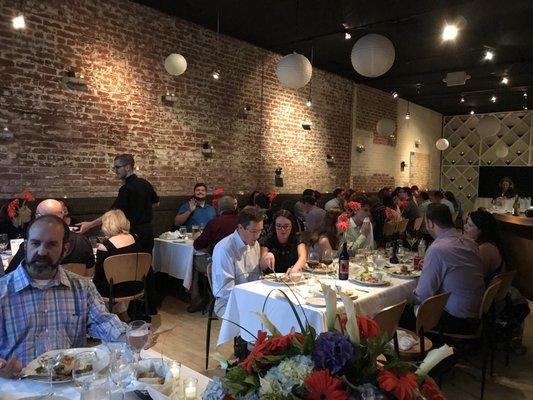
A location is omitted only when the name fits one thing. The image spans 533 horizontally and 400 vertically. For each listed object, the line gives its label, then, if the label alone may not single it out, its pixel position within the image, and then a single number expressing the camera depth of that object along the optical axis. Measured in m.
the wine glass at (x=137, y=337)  1.55
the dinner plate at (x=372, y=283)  3.39
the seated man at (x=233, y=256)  3.43
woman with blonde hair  4.10
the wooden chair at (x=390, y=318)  2.47
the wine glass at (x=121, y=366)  1.39
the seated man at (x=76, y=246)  3.78
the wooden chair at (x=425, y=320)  2.84
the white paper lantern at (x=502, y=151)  13.28
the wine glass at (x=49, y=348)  1.54
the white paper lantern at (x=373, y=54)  4.39
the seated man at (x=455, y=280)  3.31
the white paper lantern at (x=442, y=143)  13.05
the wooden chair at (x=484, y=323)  3.28
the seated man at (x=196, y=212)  6.47
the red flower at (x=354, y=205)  4.62
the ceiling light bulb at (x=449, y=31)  4.94
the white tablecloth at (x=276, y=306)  2.86
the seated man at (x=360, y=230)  4.46
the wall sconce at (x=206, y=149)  7.13
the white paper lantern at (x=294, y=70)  5.32
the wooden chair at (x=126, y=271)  4.00
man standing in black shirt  5.12
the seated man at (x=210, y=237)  4.82
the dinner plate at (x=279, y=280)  3.29
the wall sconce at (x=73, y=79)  5.36
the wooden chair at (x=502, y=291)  3.48
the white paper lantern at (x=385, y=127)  9.93
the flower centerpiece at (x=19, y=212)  4.53
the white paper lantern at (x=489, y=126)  10.86
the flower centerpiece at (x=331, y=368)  0.93
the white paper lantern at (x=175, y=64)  5.88
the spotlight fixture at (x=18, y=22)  4.55
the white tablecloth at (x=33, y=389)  1.43
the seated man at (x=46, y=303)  1.94
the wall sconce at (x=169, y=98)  6.49
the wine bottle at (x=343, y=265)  3.53
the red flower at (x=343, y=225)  3.86
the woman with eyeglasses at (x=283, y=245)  3.97
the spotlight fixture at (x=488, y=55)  7.33
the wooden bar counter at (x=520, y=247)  5.88
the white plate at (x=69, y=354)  1.50
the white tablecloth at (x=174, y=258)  5.21
